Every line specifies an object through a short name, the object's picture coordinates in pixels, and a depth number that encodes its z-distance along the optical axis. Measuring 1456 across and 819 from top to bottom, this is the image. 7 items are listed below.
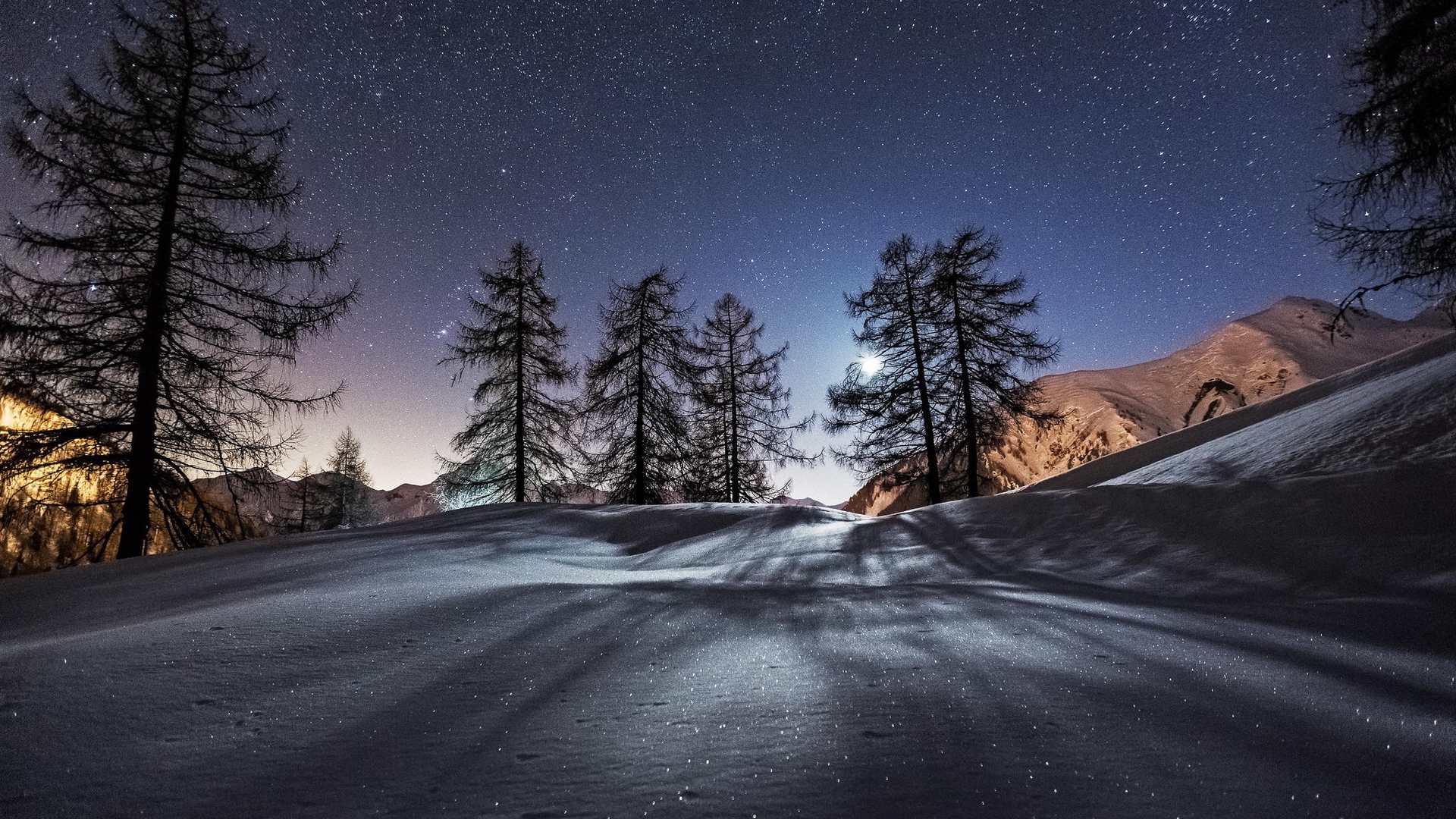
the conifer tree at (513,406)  15.41
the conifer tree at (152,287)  7.55
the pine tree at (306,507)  26.14
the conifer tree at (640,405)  15.67
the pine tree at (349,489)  28.06
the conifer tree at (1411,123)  7.32
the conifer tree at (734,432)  16.91
